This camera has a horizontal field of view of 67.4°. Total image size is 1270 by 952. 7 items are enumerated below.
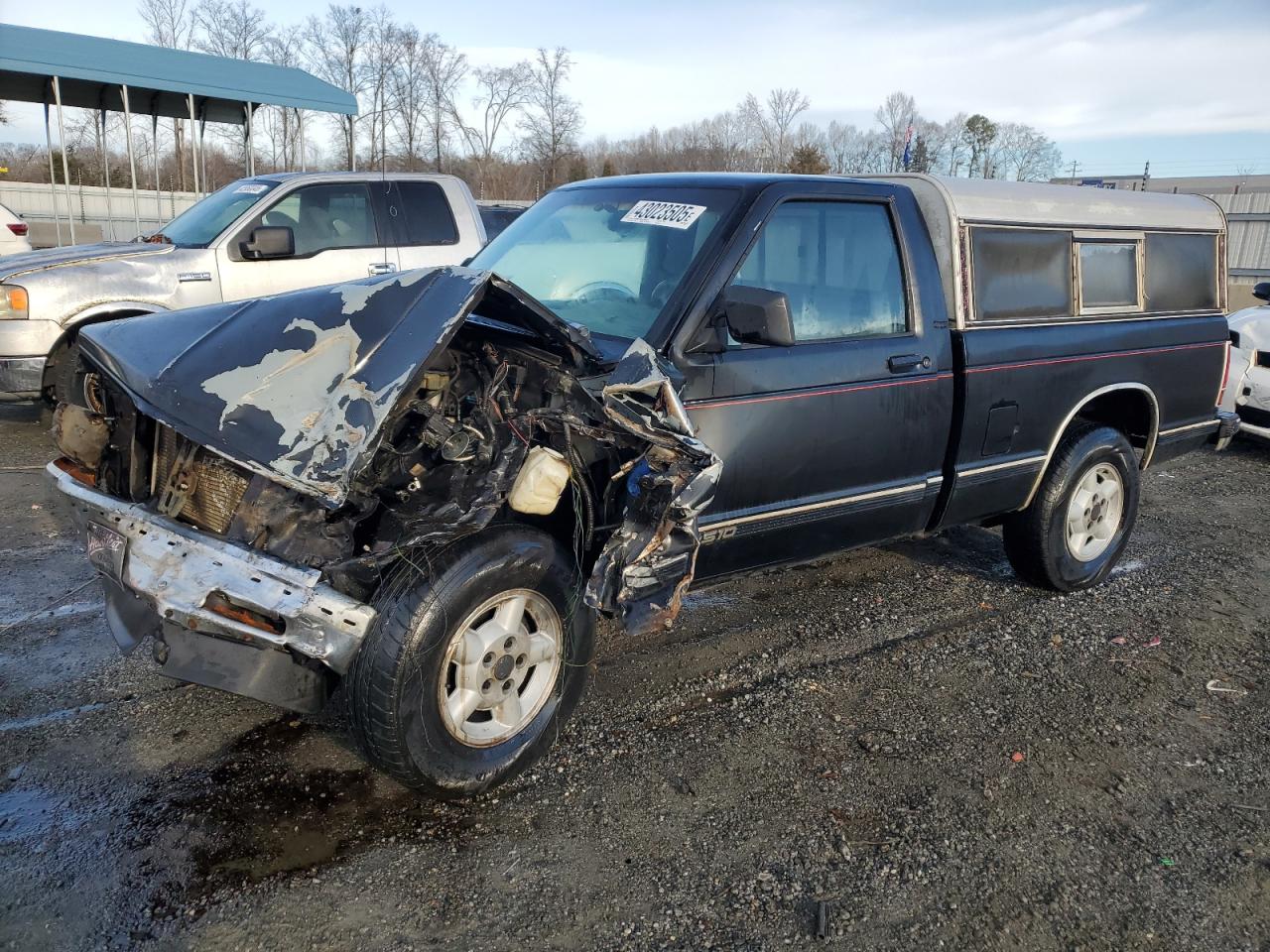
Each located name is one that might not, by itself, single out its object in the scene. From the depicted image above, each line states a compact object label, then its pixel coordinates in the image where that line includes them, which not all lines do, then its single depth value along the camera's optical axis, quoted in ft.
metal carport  37.68
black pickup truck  9.00
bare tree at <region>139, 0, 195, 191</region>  50.21
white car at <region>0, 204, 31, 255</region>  35.88
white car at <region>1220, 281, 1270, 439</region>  28.45
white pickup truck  23.04
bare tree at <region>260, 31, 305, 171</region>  42.42
